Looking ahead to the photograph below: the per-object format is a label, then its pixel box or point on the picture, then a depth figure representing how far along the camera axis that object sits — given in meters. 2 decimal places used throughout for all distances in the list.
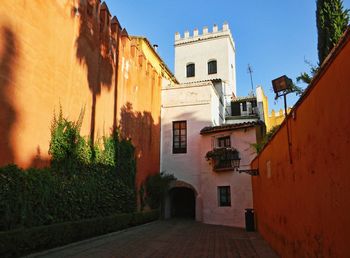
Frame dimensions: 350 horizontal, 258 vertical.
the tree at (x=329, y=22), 7.15
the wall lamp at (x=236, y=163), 18.33
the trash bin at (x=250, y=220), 14.74
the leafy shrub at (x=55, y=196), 8.28
